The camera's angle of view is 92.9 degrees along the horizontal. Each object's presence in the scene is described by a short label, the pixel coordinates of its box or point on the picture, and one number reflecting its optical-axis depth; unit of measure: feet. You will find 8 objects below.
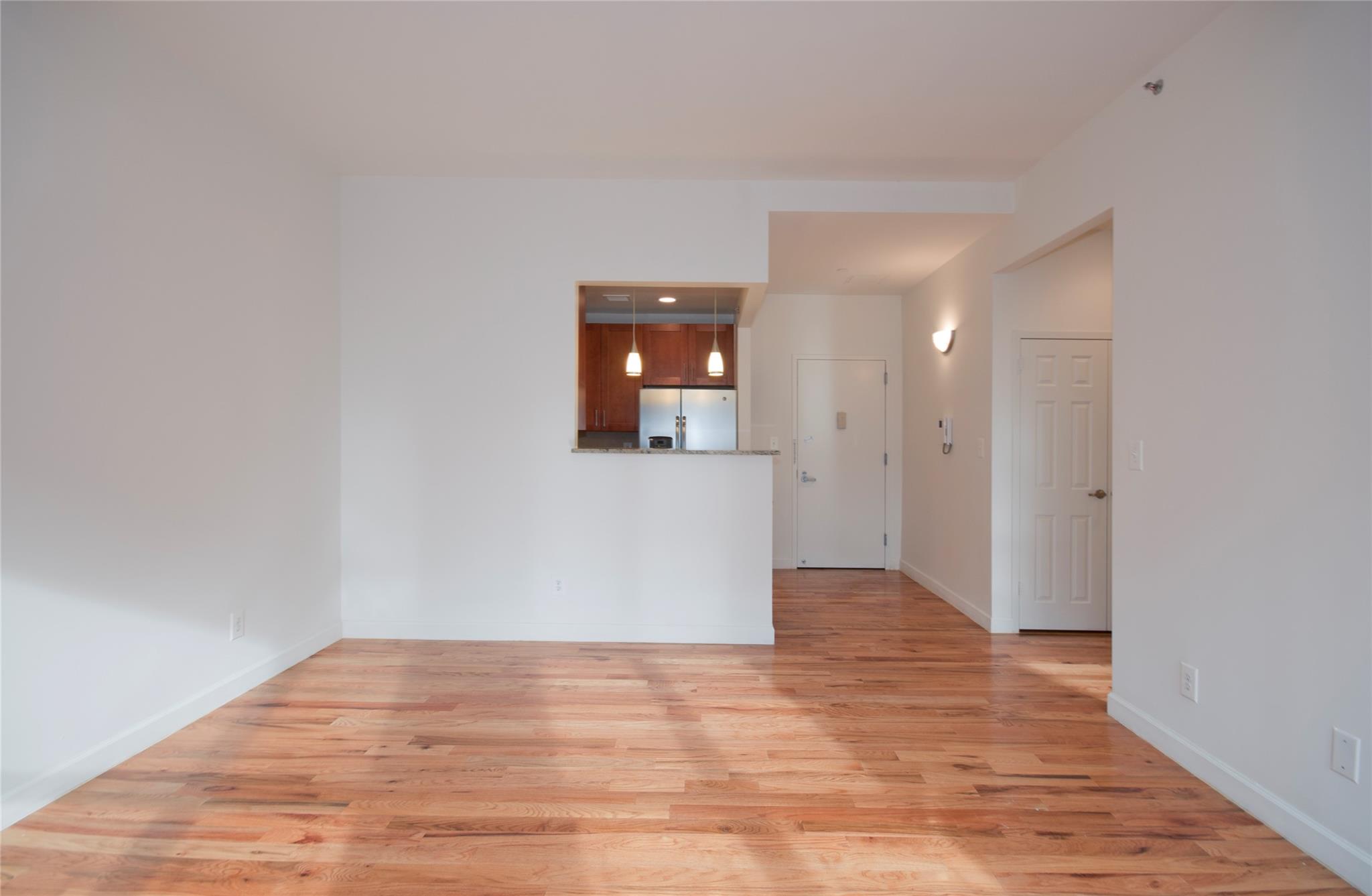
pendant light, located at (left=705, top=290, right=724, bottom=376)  16.78
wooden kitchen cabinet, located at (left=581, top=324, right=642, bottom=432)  20.62
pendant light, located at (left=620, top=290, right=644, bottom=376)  16.95
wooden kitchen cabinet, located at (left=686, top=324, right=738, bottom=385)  20.40
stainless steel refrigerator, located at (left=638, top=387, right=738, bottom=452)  19.67
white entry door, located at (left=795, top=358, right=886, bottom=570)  19.95
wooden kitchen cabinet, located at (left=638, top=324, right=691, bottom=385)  20.52
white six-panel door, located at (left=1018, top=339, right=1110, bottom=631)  13.58
